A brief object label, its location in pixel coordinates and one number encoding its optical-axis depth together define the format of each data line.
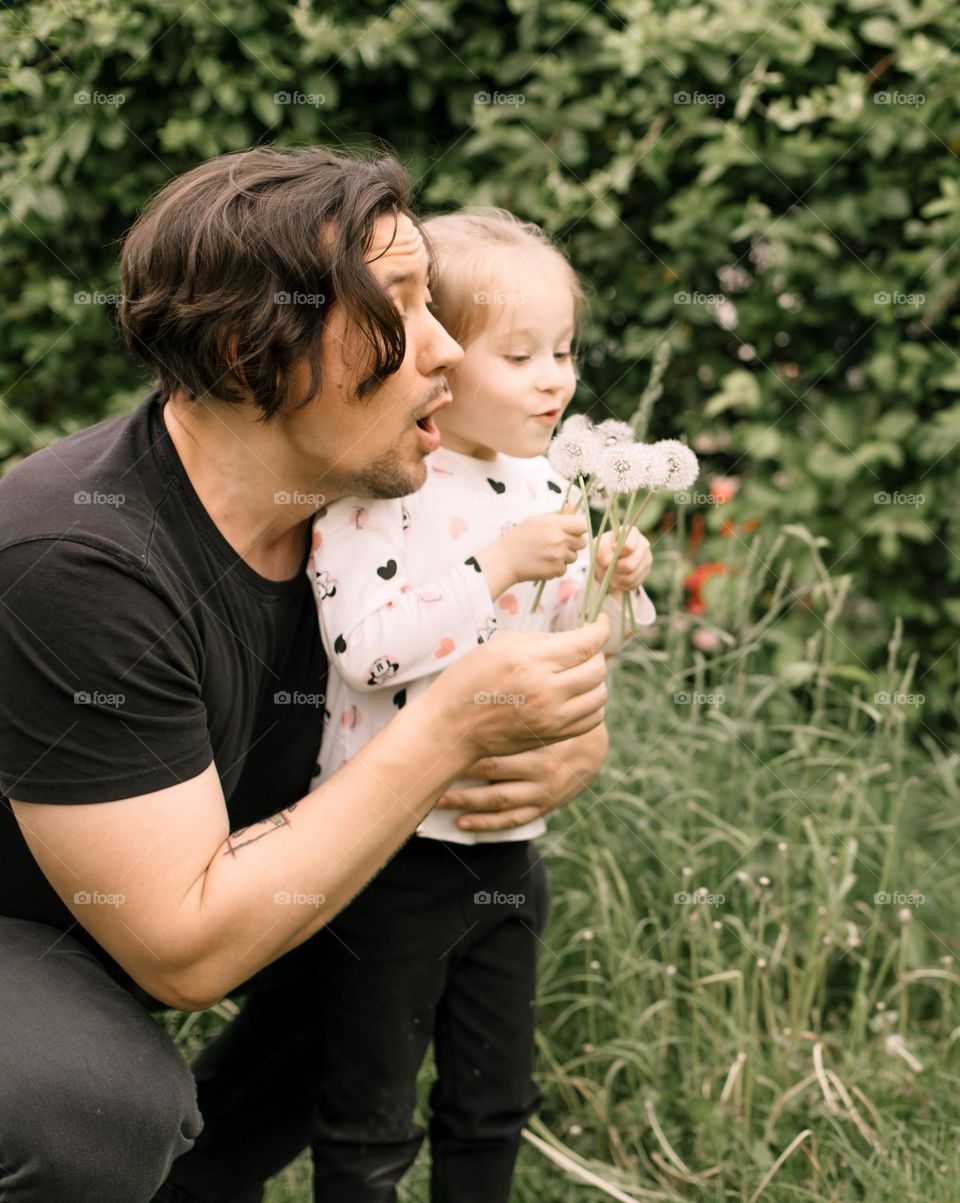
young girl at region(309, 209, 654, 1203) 1.87
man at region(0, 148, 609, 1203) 1.63
